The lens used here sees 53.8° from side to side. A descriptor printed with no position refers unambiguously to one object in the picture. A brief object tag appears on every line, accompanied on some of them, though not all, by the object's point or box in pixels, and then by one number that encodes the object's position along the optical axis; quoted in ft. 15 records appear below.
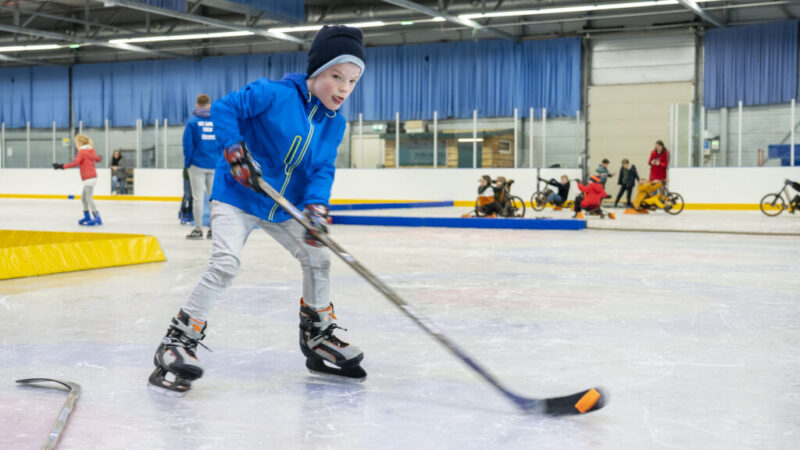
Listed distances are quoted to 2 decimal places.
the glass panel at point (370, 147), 64.03
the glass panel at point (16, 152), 77.10
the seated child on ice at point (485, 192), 38.45
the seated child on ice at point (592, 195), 40.86
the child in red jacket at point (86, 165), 32.12
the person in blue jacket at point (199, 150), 23.54
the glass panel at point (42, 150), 76.89
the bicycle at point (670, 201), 46.70
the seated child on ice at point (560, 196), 49.85
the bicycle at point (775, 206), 42.93
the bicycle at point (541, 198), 49.32
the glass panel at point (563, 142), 59.72
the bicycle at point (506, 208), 38.09
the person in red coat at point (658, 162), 49.57
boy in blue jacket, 7.58
